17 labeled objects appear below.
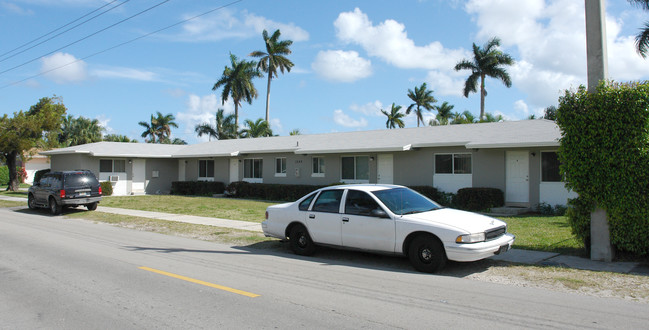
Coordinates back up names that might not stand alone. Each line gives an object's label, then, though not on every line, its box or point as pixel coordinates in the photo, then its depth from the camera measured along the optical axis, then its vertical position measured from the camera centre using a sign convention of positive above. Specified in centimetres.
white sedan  771 -91
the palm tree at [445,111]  5340 +766
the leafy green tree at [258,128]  4812 +517
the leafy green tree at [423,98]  5625 +971
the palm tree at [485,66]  4147 +1013
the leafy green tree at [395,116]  5934 +787
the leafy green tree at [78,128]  5872 +649
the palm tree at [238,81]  5106 +1072
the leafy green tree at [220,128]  5225 +567
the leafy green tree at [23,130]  3131 +336
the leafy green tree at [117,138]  5536 +489
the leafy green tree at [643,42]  2431 +709
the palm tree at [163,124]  6034 +707
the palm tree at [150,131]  6031 +616
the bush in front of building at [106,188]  2939 -64
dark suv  1888 -51
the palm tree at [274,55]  4900 +1312
